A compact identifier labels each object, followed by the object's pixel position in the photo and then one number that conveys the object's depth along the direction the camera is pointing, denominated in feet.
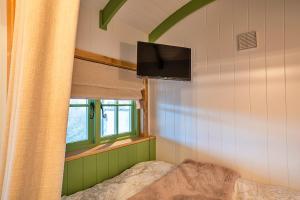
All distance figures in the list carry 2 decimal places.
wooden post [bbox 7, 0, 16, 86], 2.31
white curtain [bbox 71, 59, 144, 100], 5.38
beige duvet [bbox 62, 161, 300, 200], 4.90
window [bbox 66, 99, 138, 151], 6.03
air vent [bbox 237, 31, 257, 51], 6.09
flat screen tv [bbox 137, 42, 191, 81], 6.17
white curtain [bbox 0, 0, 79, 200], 2.03
